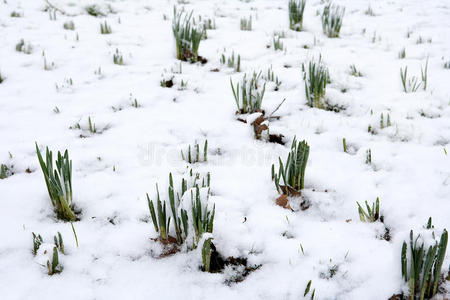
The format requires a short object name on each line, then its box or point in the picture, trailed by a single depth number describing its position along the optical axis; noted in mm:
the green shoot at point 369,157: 2248
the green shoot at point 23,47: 4098
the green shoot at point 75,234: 1648
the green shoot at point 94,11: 5781
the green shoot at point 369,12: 5742
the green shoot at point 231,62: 3757
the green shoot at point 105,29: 4801
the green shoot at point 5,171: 2154
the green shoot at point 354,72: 3551
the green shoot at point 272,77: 3420
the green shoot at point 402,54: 3852
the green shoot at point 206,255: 1534
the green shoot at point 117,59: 3890
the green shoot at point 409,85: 3082
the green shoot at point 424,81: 3129
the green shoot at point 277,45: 4211
